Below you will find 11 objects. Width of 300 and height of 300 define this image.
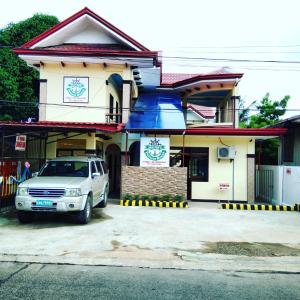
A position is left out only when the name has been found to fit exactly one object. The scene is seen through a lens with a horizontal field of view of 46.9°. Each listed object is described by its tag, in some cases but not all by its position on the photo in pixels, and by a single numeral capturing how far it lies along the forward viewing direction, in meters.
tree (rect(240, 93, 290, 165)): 25.83
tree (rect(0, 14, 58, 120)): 23.33
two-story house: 15.57
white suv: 9.16
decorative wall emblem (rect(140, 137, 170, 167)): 15.29
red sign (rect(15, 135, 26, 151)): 12.07
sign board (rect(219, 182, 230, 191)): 16.47
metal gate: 16.95
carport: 11.84
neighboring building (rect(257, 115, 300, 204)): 14.48
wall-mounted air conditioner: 16.31
